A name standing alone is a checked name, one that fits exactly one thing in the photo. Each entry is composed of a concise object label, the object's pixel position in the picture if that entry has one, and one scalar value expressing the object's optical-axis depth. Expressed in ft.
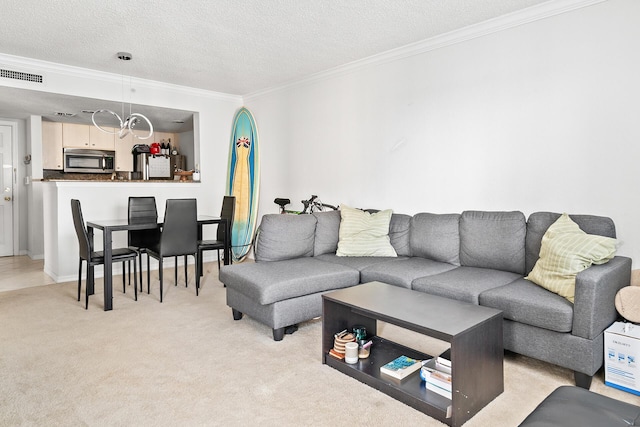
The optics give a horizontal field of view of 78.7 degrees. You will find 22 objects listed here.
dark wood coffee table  5.87
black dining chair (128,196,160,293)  14.55
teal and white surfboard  18.60
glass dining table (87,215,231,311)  11.44
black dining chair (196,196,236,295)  14.32
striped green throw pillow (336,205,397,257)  11.78
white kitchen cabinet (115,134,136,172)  22.34
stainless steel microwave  20.74
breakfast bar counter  14.74
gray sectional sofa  6.88
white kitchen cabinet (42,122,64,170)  20.04
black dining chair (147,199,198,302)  12.48
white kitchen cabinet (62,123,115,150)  20.66
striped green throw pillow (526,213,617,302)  7.35
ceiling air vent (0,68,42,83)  13.48
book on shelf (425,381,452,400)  6.23
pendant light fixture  13.23
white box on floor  6.66
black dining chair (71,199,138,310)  11.85
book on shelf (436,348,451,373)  6.62
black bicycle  15.35
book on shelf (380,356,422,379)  6.84
